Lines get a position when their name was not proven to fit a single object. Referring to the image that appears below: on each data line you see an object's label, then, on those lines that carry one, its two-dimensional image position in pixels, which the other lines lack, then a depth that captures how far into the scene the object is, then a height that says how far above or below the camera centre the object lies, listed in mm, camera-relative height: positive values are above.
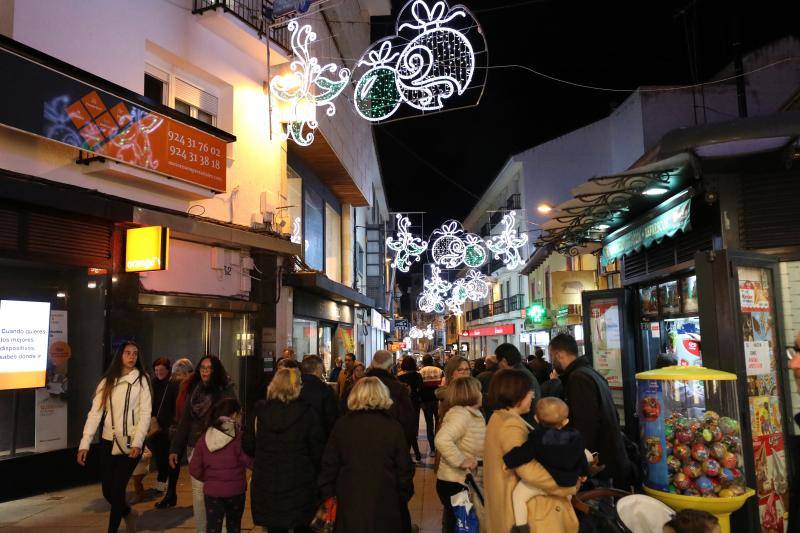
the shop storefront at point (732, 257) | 5957 +898
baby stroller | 3992 -1244
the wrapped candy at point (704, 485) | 4820 -1253
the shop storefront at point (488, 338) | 38656 -403
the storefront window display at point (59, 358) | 8148 -248
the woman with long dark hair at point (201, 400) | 6633 -684
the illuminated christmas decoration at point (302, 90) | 11734 +5060
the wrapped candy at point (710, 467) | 4852 -1116
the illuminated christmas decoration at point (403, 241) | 24562 +3955
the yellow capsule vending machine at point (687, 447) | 4836 -982
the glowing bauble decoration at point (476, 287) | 31125 +2413
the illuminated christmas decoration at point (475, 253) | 23094 +3126
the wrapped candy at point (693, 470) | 4883 -1140
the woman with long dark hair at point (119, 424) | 5949 -840
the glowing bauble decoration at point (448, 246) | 22297 +3356
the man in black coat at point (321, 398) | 5453 -562
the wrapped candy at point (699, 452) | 4906 -1005
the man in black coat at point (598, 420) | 5184 -769
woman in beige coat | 3781 -917
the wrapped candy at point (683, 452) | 4949 -1014
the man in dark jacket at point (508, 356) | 7598 -301
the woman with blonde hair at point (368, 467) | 4477 -991
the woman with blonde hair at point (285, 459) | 4879 -998
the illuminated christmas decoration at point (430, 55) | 8352 +4091
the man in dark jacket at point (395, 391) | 7031 -671
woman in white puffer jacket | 5148 -892
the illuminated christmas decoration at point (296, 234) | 15990 +2763
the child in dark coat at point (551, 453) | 3699 -749
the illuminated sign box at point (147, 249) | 8906 +1346
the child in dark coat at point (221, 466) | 5195 -1106
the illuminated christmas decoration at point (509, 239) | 22812 +3625
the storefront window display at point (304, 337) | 15880 -13
